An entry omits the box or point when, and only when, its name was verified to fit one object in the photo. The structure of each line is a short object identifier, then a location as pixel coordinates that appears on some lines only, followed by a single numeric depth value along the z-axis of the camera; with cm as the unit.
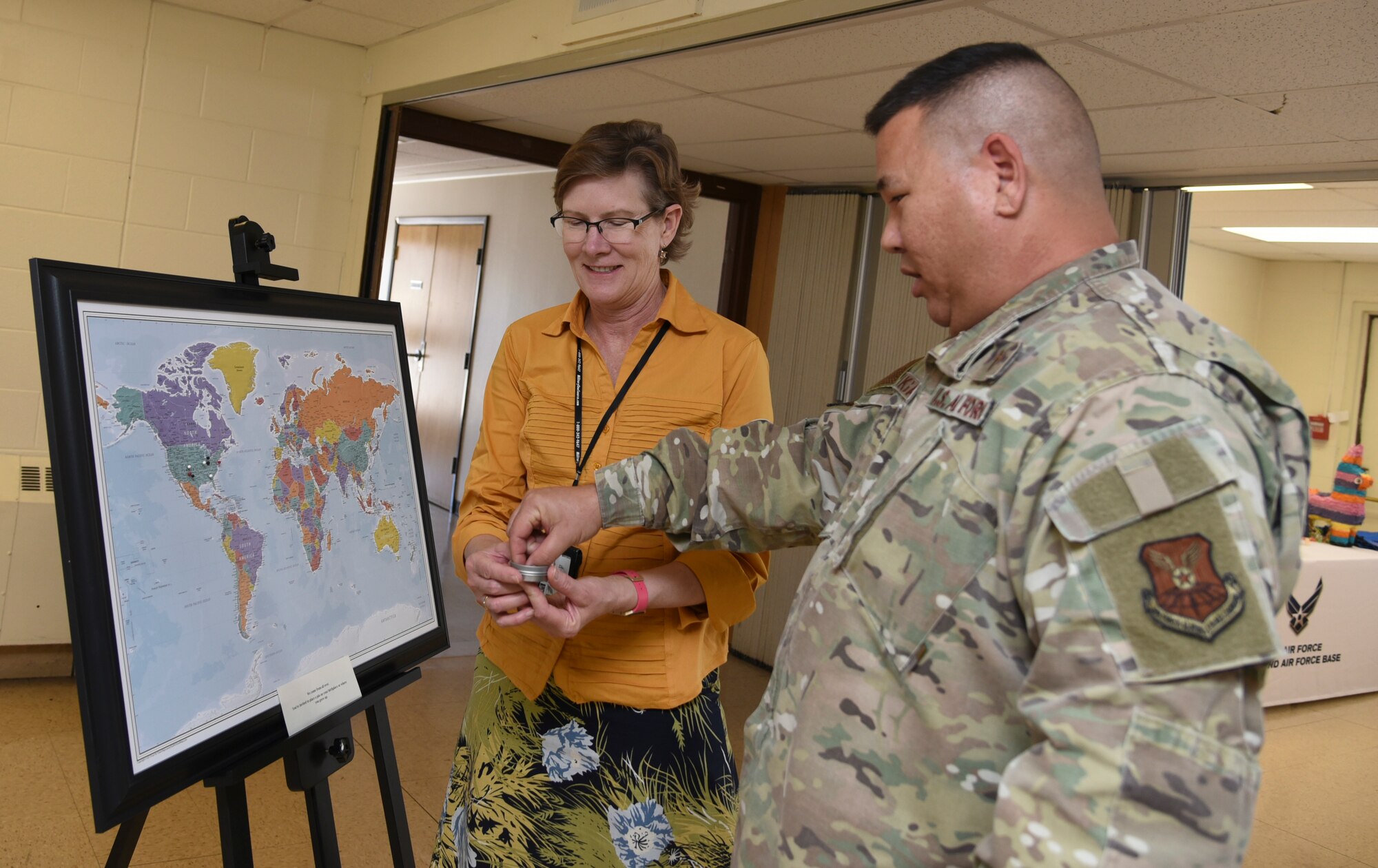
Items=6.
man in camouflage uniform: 67
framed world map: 117
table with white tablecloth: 512
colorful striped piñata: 562
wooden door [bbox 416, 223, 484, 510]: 755
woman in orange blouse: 155
